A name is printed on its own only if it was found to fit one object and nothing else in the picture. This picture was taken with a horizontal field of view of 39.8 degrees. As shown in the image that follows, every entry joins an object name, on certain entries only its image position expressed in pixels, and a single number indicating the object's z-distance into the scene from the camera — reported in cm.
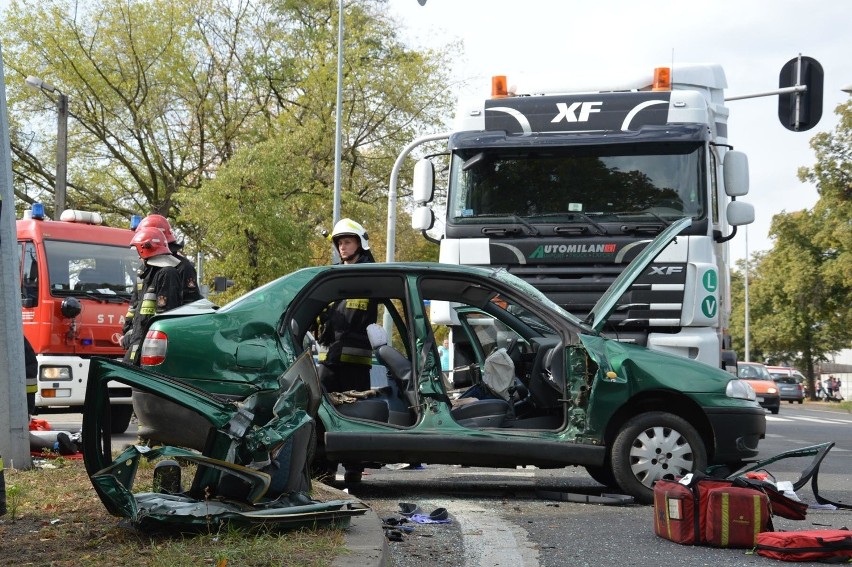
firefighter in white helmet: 802
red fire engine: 1308
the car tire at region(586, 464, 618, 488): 797
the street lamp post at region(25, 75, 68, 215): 2403
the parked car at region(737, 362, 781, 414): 3030
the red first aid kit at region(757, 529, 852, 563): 539
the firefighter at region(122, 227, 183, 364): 958
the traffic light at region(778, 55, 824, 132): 1451
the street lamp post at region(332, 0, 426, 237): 2998
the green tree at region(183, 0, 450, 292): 3038
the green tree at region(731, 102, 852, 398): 4628
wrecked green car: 717
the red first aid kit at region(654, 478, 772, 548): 584
